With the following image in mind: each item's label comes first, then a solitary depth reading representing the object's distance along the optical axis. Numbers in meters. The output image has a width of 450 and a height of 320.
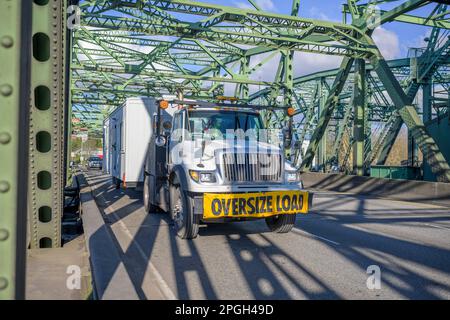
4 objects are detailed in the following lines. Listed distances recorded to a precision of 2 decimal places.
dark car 52.07
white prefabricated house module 12.75
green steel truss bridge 1.91
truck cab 7.29
